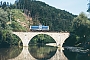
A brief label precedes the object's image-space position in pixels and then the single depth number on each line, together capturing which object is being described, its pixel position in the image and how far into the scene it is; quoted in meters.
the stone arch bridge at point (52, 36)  80.25
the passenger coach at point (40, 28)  92.16
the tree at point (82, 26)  72.21
